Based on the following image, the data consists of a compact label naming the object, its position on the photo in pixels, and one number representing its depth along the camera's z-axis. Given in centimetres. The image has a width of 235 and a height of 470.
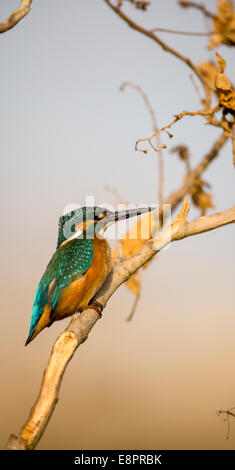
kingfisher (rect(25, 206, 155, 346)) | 530
